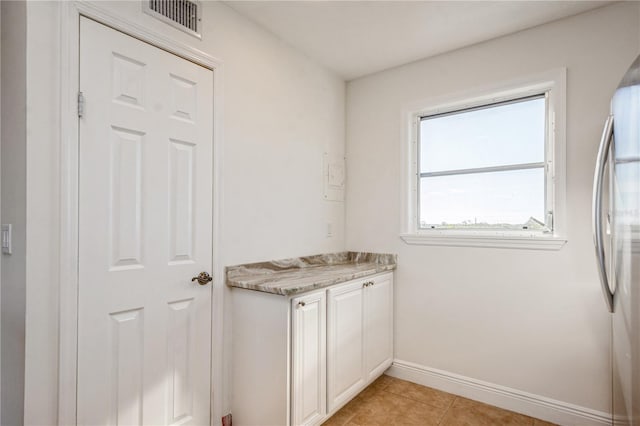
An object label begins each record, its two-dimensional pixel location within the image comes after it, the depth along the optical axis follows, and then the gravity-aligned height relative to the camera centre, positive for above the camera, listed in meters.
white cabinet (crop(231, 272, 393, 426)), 1.76 -0.82
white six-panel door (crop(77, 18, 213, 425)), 1.45 -0.11
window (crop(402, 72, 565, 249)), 2.23 +0.33
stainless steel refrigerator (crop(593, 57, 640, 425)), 1.11 -0.07
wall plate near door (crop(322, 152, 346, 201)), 2.85 +0.32
